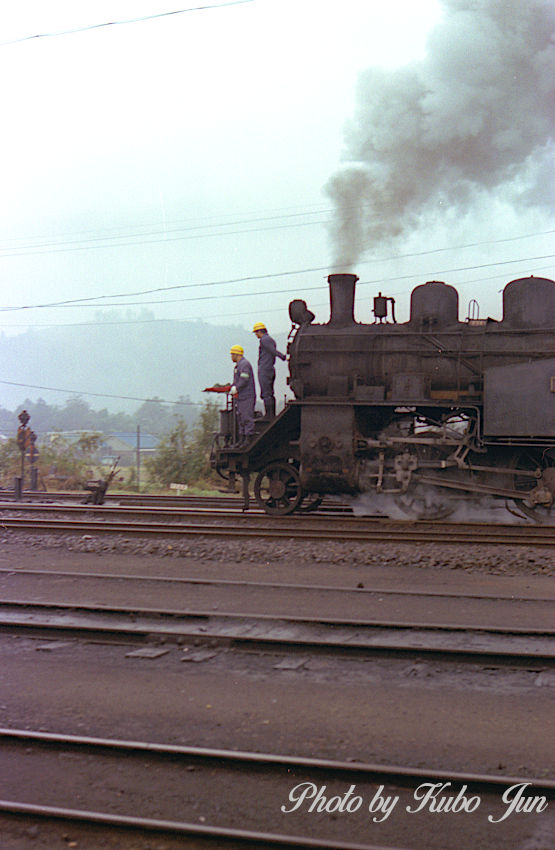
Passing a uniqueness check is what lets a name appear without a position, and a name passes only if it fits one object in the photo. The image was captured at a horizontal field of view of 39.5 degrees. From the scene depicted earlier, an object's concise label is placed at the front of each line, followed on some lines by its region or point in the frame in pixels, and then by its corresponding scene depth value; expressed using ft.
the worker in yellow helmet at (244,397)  40.37
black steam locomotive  36.29
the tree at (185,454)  75.51
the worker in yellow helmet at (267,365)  39.88
